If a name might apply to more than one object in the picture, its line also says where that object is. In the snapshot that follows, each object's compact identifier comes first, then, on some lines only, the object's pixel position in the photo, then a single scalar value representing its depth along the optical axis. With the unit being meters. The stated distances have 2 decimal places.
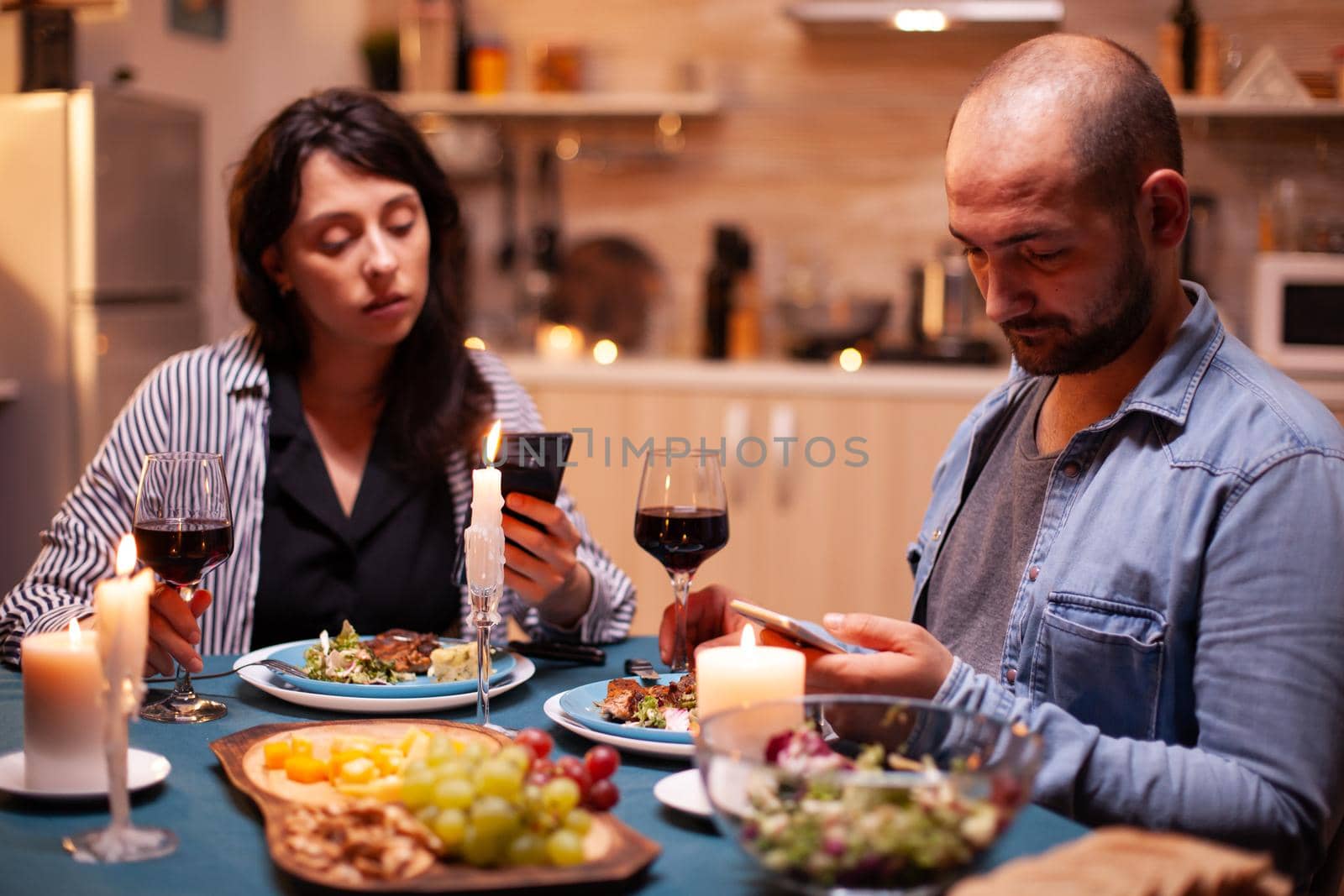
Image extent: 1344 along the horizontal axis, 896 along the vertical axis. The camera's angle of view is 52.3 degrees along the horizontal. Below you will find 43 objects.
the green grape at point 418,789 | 1.00
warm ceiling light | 4.06
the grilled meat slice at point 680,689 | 1.36
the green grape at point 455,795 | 0.97
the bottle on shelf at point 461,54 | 4.52
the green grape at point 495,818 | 0.94
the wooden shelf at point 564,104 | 4.32
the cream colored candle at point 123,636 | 1.00
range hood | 3.99
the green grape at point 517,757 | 0.98
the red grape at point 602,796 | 1.07
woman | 2.00
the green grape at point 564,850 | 0.96
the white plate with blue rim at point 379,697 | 1.40
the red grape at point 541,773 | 1.00
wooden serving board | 0.93
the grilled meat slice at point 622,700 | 1.34
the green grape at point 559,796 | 0.97
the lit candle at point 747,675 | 1.13
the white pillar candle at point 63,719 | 1.13
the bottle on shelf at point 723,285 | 4.36
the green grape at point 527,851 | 0.96
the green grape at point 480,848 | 0.94
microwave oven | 3.63
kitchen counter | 3.82
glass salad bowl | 0.87
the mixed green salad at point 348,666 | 1.48
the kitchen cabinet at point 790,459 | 3.85
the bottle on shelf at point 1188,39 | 3.90
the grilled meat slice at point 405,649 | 1.53
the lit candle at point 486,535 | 1.32
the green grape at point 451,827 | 0.95
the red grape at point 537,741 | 1.11
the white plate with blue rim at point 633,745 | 1.24
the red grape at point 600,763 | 1.08
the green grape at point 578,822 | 0.98
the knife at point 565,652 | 1.67
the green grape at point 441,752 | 1.01
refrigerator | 3.26
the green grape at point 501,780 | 0.96
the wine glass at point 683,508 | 1.46
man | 1.21
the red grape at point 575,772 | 1.05
